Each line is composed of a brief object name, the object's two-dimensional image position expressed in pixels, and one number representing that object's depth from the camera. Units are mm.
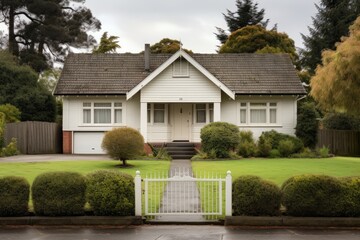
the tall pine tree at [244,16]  65438
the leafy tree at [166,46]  62719
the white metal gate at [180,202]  13484
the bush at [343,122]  38125
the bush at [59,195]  13484
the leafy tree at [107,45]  63156
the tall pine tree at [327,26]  51469
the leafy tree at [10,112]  37100
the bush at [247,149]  32562
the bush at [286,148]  32531
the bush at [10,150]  32688
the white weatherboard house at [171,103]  34781
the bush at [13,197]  13531
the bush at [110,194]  13461
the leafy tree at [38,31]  57219
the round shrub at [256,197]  13375
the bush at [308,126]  35062
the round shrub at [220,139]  30891
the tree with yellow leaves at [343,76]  21328
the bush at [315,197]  13367
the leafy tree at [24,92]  41719
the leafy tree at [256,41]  55938
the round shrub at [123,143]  25031
